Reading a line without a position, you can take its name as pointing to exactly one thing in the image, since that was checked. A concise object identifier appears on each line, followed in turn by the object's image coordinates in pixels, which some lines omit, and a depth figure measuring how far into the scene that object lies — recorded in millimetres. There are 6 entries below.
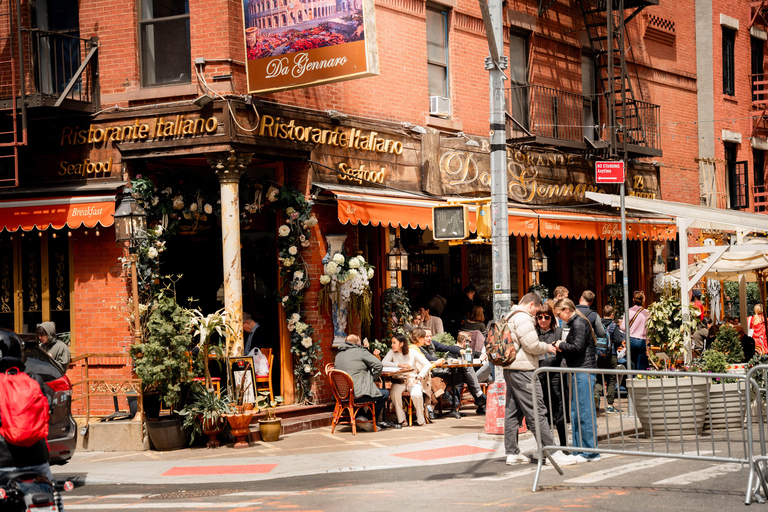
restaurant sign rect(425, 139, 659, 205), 17672
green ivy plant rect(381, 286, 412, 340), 16297
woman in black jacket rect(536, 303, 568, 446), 10742
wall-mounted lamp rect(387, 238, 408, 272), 16469
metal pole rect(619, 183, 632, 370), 13500
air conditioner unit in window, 17453
